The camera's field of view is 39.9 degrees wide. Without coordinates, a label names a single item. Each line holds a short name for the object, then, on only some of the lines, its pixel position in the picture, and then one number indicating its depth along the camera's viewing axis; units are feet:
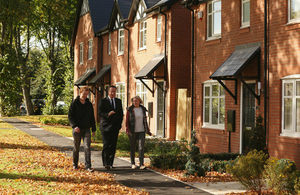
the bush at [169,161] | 37.96
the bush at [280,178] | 26.20
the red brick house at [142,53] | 65.98
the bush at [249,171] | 27.27
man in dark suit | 37.37
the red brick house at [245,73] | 39.78
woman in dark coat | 37.83
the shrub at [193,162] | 33.47
